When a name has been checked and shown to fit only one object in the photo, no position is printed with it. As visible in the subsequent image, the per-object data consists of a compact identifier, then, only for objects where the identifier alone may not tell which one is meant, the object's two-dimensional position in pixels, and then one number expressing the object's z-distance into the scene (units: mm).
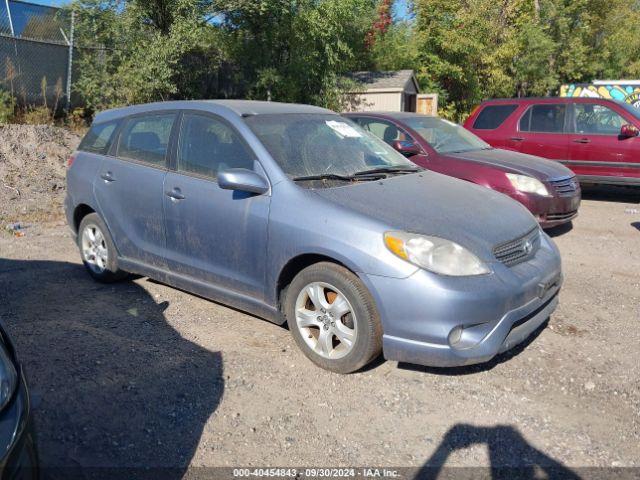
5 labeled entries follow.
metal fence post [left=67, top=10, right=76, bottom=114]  13648
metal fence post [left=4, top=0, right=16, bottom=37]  12867
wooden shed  21422
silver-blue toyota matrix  3357
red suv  9273
